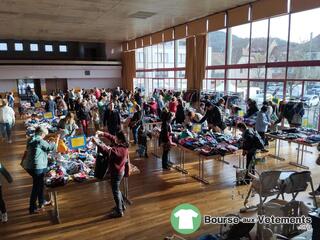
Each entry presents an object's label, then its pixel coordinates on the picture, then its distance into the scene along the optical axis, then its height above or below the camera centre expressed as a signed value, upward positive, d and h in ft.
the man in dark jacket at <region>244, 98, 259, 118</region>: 30.67 -3.19
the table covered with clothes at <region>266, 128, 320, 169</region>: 22.32 -4.81
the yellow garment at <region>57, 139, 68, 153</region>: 18.06 -4.30
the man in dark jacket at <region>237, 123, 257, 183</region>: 18.57 -4.20
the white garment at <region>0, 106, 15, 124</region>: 30.78 -3.65
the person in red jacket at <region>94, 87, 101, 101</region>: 53.17 -2.31
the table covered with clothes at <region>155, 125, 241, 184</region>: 19.61 -4.80
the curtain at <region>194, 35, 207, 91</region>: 46.42 +3.34
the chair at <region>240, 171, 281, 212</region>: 14.03 -5.27
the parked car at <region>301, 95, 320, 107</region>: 31.56 -2.32
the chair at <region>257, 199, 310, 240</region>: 11.97 -5.82
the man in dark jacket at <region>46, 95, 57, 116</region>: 37.04 -3.22
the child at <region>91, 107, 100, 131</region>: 37.06 -4.85
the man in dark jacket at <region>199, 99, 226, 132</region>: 26.73 -3.61
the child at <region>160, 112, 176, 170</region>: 22.02 -4.14
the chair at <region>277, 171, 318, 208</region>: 14.19 -5.26
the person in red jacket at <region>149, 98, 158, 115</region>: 34.01 -3.31
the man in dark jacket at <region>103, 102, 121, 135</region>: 27.81 -3.78
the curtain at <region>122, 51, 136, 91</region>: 74.18 +3.34
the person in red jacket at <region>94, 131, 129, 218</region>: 14.53 -4.20
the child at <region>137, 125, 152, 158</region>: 25.90 -5.71
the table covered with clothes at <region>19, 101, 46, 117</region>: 39.83 -4.22
